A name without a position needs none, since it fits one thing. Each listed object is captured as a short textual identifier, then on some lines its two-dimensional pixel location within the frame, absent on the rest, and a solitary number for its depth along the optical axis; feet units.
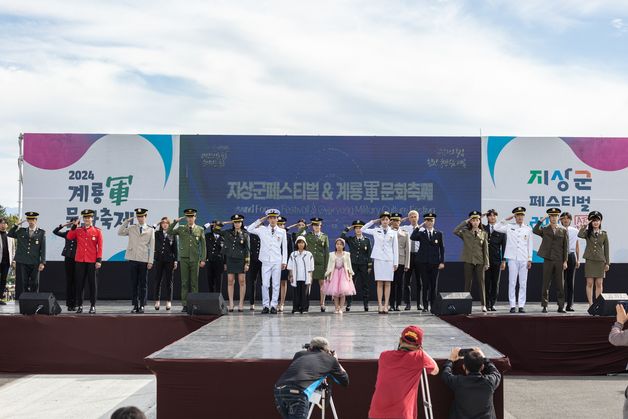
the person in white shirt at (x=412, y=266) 39.32
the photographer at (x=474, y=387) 18.42
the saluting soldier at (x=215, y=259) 39.75
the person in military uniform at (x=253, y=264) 39.91
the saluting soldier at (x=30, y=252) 39.06
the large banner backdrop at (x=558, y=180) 48.91
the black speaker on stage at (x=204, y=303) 34.35
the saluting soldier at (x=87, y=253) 38.34
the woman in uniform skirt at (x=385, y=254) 37.63
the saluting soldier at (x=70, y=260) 39.83
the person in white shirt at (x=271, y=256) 38.22
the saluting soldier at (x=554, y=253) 38.09
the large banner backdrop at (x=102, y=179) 48.21
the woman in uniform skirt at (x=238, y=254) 38.06
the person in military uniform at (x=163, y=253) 39.86
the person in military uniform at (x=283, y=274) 39.22
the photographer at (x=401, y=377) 17.56
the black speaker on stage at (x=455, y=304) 34.42
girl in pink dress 37.73
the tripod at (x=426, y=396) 18.90
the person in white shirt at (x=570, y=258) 39.09
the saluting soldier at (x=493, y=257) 39.63
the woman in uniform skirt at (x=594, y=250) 38.68
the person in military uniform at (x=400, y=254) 38.91
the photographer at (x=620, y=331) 19.13
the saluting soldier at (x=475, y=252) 37.91
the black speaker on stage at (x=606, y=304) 33.86
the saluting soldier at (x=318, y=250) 38.91
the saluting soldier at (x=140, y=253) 37.96
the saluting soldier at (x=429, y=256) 38.50
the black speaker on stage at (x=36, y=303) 34.06
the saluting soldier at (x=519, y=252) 38.58
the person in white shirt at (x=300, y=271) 37.86
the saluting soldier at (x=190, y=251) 38.58
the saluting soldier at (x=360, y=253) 39.37
